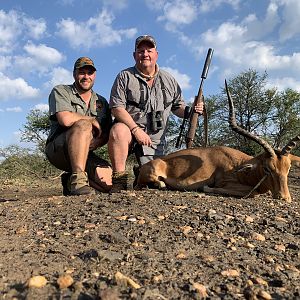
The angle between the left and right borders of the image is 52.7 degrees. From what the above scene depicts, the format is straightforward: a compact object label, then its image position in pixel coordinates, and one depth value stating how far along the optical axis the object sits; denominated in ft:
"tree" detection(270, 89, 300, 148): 49.97
